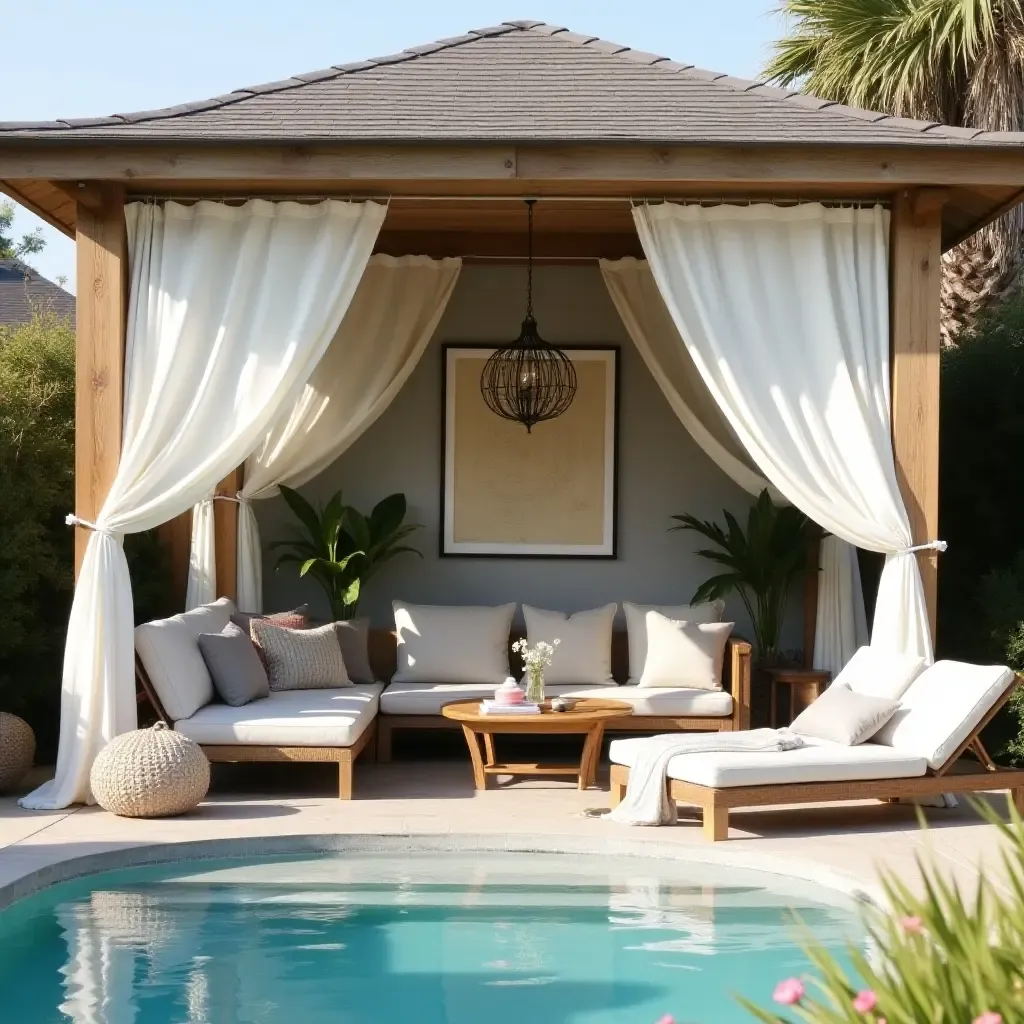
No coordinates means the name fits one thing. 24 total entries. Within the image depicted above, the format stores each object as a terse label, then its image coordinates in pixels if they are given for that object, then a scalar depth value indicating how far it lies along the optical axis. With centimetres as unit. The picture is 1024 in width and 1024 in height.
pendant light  997
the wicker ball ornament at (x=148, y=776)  697
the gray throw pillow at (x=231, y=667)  805
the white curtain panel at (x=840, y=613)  930
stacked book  783
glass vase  814
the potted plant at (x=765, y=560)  972
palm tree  1163
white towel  700
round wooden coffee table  777
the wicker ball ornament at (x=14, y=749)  766
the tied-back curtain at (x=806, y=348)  766
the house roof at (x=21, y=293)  1655
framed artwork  1049
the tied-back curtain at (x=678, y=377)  982
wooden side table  909
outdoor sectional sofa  750
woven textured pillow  877
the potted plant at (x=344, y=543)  973
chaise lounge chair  674
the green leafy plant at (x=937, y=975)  222
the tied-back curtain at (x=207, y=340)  755
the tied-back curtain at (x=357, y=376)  984
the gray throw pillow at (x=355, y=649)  936
